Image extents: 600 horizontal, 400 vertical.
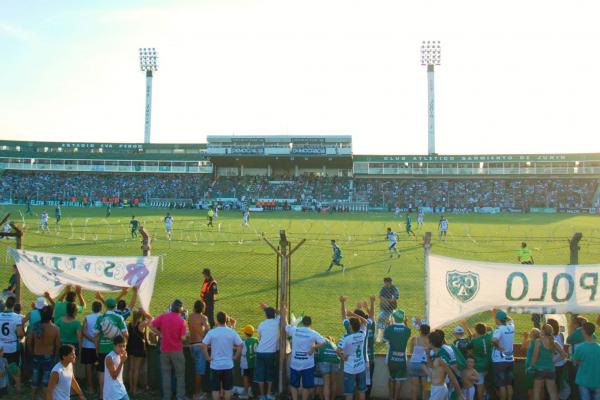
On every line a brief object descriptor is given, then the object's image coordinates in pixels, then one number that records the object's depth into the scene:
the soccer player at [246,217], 39.78
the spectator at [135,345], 8.85
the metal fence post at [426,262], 8.95
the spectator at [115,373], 6.86
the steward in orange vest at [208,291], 10.49
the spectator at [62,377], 6.61
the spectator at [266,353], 8.45
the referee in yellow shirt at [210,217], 37.50
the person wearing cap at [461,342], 7.86
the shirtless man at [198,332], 8.64
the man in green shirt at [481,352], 8.15
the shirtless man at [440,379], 6.90
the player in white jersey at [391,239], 24.31
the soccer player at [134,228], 29.74
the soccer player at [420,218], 40.06
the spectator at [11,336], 8.66
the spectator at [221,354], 8.03
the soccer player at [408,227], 34.12
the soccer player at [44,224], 32.09
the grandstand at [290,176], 72.62
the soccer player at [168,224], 30.26
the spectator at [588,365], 7.45
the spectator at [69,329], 8.73
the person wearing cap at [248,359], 8.70
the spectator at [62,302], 9.06
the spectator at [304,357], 8.07
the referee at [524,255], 17.42
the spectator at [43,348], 8.12
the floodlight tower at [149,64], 90.44
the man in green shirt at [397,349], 8.26
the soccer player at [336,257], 20.17
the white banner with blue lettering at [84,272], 10.02
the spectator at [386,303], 11.49
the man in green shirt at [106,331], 8.23
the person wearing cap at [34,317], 8.80
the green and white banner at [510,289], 8.94
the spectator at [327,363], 8.28
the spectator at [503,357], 8.20
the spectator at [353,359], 7.95
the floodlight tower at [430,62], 81.56
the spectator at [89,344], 8.54
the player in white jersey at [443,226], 31.89
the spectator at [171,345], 8.47
